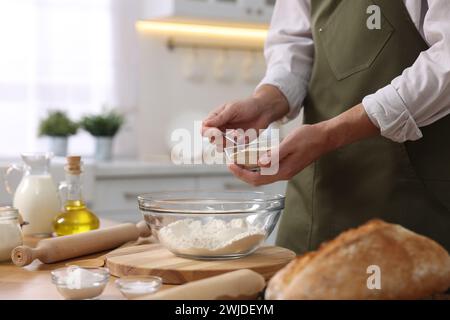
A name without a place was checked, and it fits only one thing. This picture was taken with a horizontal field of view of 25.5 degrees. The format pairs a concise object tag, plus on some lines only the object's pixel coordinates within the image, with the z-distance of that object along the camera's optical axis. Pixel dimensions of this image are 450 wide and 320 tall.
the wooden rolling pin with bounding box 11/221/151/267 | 1.75
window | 4.21
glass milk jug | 2.09
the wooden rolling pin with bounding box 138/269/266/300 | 1.40
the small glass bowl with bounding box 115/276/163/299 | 1.49
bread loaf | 1.39
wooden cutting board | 1.61
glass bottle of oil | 2.01
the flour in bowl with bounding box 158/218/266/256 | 1.67
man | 1.89
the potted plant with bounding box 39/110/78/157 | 4.04
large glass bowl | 1.68
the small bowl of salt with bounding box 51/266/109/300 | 1.50
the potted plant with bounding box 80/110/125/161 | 4.06
